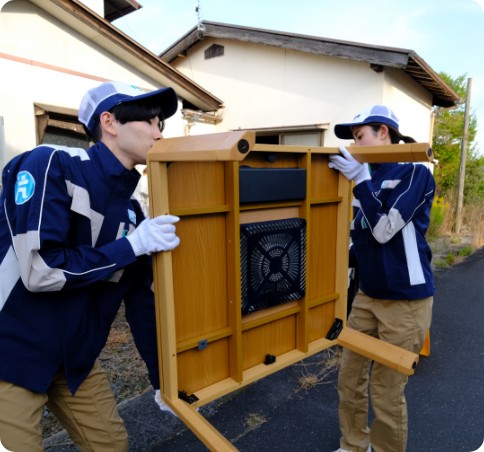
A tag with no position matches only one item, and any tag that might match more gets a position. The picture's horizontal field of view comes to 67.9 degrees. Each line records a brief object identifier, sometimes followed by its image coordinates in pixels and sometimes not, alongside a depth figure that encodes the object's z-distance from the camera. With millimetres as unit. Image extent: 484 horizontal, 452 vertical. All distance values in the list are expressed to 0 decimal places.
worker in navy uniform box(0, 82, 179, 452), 1312
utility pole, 10586
